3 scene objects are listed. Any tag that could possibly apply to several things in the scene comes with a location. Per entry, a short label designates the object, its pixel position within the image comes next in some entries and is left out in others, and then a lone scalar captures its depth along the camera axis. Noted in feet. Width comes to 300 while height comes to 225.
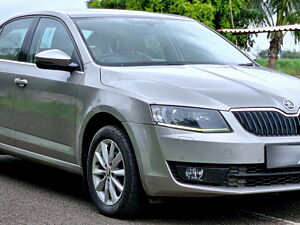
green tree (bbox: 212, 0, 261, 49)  103.40
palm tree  133.80
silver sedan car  16.58
